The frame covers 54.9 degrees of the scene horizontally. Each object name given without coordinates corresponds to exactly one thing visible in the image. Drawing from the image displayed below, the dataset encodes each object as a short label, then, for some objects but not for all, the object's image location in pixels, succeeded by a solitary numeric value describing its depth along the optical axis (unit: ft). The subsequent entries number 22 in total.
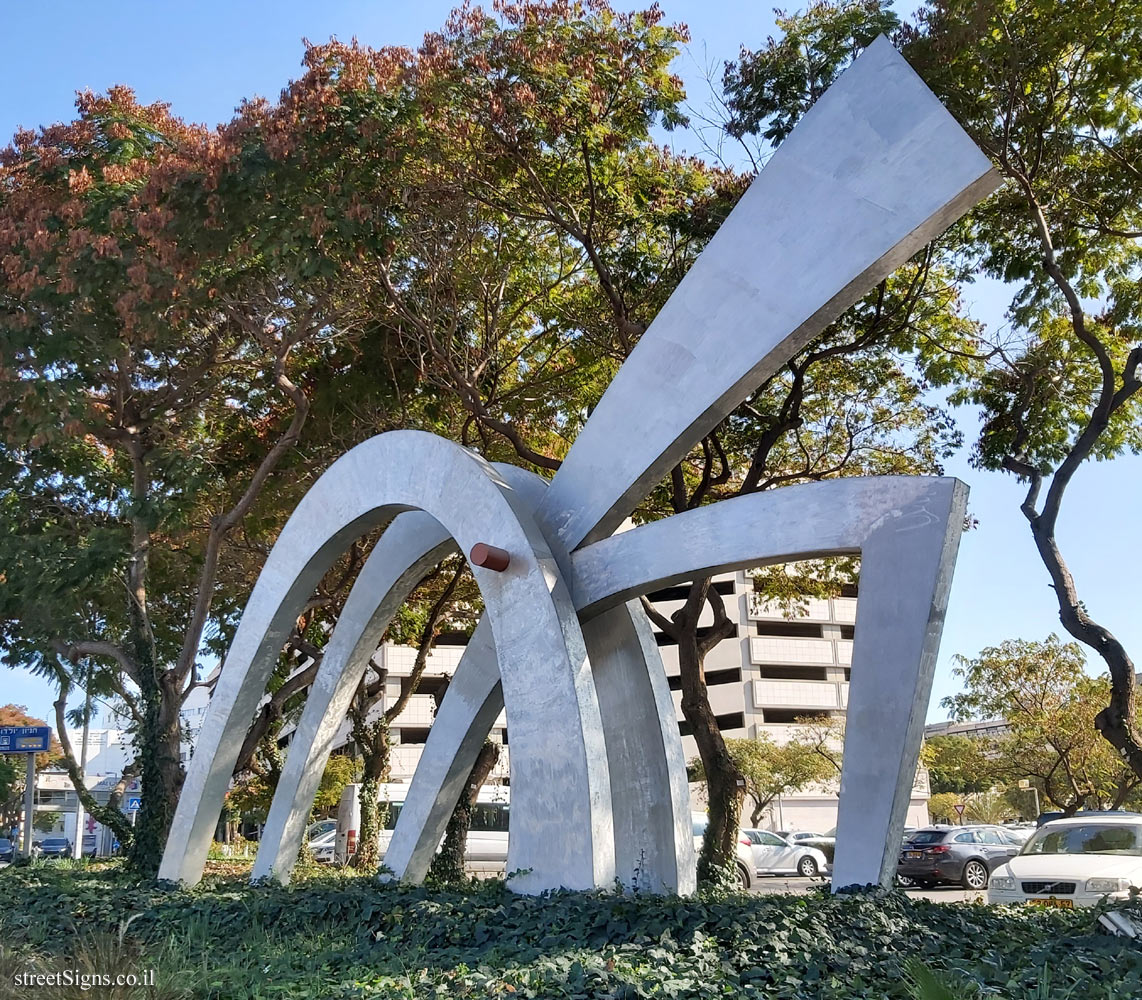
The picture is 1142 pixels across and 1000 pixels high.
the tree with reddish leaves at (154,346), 47.19
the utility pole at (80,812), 92.04
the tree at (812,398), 48.34
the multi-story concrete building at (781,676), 174.50
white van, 85.97
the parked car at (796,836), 101.09
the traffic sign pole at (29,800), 69.92
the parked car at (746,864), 66.85
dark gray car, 71.31
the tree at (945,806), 178.81
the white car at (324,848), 99.85
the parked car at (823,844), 106.58
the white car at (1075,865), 39.24
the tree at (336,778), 120.26
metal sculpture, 26.68
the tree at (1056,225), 41.91
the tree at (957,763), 139.86
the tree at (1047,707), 106.52
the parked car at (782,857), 89.35
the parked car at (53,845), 126.98
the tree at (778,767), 141.49
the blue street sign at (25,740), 68.64
